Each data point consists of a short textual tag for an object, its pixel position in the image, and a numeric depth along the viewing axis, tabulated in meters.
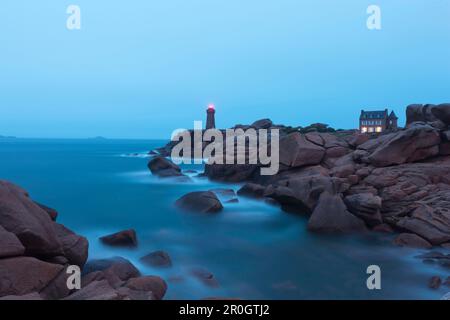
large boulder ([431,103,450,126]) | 20.45
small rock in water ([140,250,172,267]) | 10.97
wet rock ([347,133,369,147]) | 23.81
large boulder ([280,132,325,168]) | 22.22
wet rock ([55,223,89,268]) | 8.91
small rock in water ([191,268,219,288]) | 10.04
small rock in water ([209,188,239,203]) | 21.63
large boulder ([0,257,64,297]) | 6.64
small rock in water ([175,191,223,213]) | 17.84
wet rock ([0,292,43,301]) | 5.37
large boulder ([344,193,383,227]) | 14.28
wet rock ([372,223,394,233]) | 14.12
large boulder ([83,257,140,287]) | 7.88
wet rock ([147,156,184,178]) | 32.81
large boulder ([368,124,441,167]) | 18.25
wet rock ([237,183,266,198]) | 22.05
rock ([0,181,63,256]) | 7.64
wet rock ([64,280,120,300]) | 5.73
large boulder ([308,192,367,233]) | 13.97
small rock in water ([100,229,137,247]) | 12.79
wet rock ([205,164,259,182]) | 28.81
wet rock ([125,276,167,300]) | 7.53
